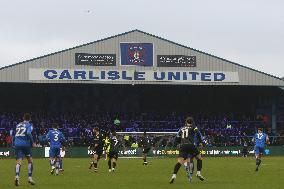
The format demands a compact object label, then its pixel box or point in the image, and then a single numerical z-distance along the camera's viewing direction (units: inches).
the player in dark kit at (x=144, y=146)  1769.8
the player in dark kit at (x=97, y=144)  1461.6
